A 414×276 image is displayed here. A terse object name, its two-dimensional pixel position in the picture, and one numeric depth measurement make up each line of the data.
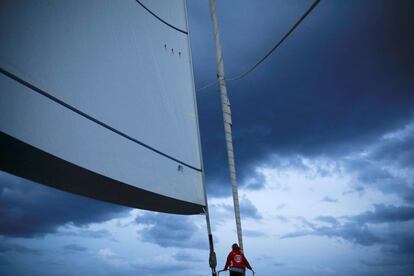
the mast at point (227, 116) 5.38
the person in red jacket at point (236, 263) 5.34
